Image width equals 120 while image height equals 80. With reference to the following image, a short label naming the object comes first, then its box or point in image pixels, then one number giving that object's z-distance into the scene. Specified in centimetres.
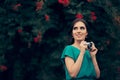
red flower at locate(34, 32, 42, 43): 727
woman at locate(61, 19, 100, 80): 450
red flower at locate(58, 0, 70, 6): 720
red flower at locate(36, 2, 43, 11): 732
